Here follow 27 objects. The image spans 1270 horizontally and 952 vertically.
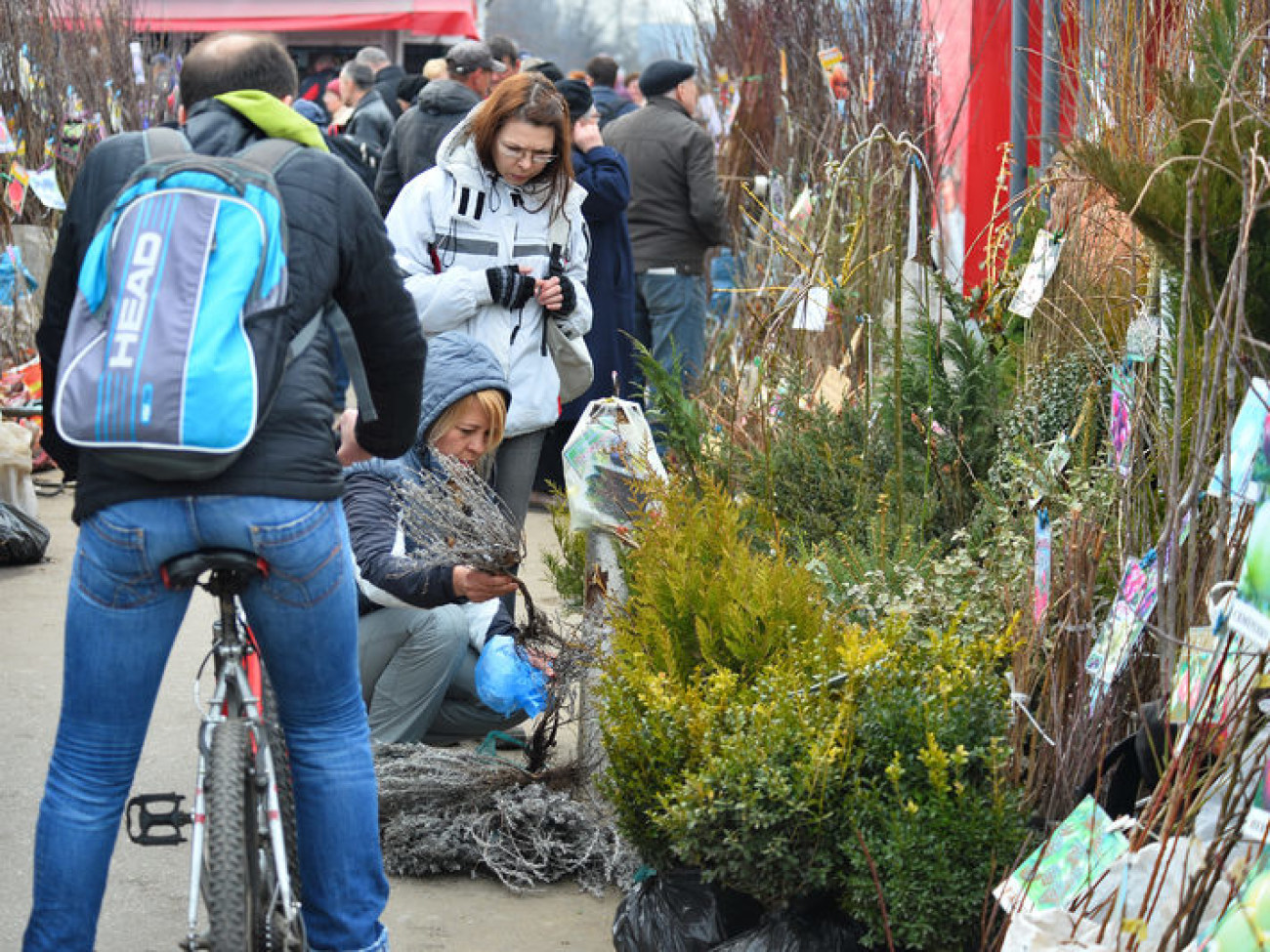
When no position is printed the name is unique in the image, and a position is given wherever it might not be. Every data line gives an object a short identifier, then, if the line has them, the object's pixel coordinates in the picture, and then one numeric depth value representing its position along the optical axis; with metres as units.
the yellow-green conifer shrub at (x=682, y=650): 6.11
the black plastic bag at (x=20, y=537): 12.98
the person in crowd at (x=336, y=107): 22.80
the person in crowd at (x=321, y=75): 29.94
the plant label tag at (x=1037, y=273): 8.62
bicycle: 5.05
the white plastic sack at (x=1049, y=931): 4.34
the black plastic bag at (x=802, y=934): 5.80
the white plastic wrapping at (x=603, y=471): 7.85
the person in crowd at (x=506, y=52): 19.05
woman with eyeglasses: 9.55
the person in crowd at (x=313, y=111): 19.97
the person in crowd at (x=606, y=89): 20.11
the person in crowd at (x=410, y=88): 20.55
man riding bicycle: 5.16
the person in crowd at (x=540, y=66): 15.05
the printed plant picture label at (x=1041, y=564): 5.80
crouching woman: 7.90
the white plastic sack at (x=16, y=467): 13.45
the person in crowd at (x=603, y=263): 14.07
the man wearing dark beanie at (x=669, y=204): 16.45
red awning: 37.03
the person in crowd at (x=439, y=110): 15.55
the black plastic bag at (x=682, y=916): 6.09
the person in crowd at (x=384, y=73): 23.45
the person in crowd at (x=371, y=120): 21.14
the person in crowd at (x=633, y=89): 30.80
